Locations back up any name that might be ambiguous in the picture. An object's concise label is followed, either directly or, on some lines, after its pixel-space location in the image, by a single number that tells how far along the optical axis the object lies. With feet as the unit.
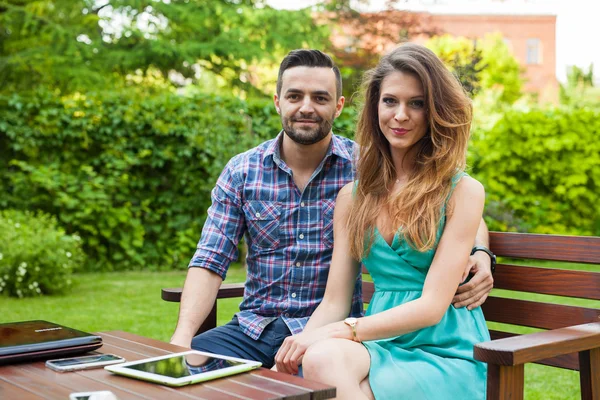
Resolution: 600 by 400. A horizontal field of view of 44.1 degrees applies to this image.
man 9.81
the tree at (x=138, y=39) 34.53
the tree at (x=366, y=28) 56.29
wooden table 5.64
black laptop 6.84
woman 7.46
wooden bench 6.22
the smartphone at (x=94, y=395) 5.24
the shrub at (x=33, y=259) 21.80
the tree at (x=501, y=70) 87.71
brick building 134.62
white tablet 6.00
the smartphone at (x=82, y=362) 6.55
